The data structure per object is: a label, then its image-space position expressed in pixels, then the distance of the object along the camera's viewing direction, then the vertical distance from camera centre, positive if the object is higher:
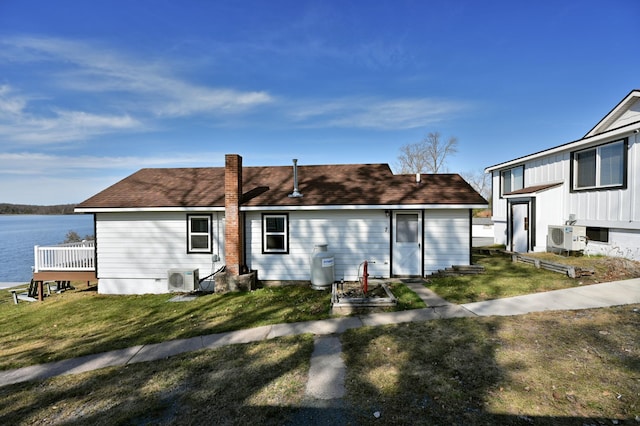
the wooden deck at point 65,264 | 11.89 -2.17
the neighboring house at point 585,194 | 9.84 +0.45
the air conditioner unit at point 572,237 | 11.23 -1.22
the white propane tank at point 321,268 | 9.62 -1.97
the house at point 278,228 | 10.23 -0.73
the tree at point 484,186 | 53.66 +3.64
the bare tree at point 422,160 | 41.12 +6.63
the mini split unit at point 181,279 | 10.52 -2.50
